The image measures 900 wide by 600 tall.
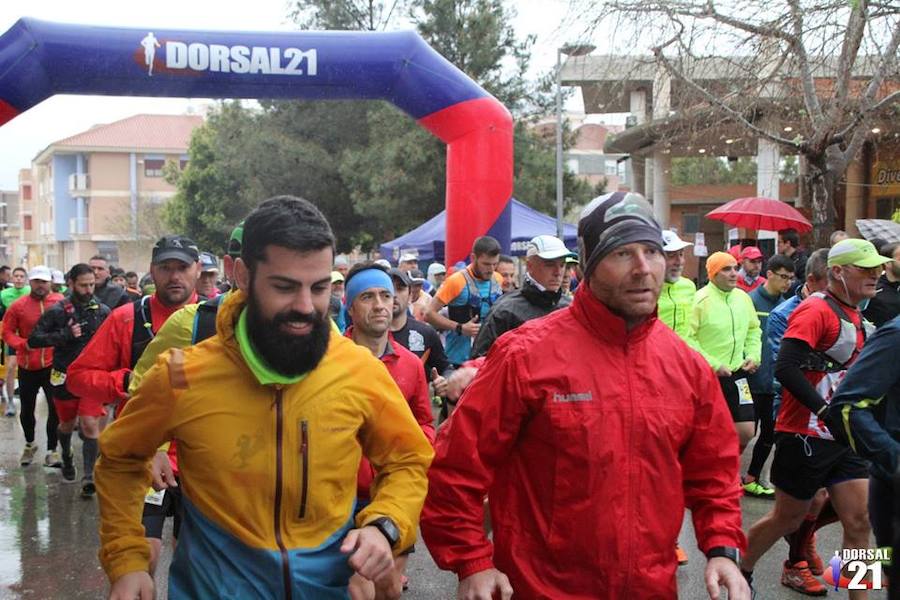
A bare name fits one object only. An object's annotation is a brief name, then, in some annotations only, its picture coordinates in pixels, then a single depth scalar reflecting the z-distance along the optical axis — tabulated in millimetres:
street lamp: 21538
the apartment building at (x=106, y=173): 69438
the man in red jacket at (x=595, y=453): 2697
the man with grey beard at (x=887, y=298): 7675
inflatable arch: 9969
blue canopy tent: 19505
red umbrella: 13516
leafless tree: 11477
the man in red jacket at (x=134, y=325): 5020
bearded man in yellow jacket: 2596
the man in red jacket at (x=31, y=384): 9795
